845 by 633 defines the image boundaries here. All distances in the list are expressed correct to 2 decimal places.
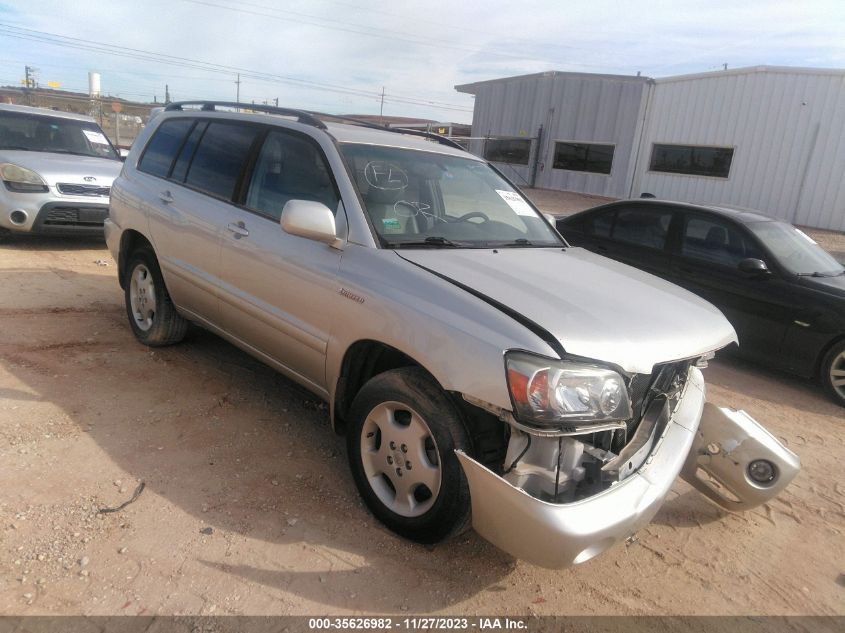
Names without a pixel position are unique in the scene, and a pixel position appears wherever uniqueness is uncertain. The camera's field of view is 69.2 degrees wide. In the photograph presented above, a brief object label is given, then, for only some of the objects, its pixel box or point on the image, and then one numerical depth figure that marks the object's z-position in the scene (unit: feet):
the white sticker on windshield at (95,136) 30.32
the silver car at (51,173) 24.72
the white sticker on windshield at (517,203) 13.15
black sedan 17.35
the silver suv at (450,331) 7.52
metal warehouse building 51.06
